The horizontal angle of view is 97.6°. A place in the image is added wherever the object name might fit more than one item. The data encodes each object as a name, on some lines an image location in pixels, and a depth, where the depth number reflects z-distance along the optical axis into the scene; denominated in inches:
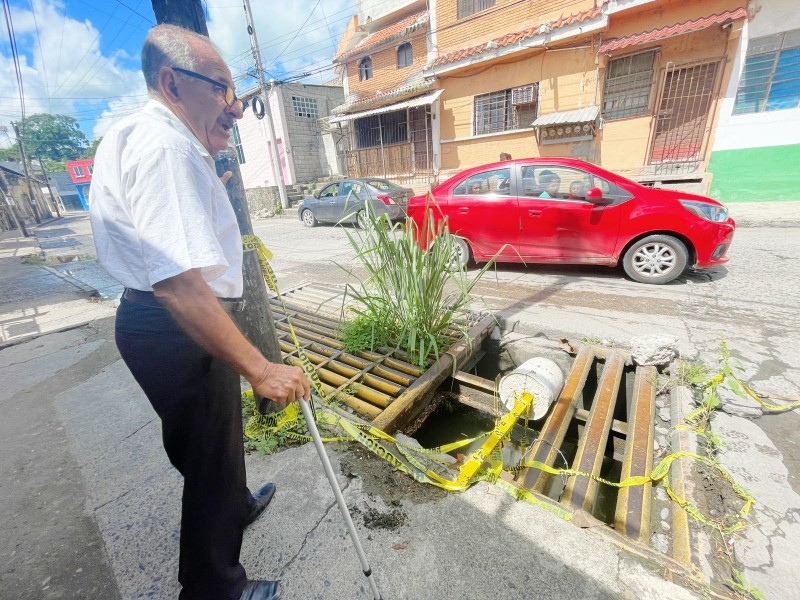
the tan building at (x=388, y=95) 481.1
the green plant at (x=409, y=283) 101.8
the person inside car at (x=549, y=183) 170.2
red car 153.6
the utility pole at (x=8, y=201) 636.3
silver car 343.3
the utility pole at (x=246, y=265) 64.4
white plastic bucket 90.7
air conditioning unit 384.2
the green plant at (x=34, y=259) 337.6
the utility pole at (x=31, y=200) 935.9
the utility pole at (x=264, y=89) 499.3
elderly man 35.2
